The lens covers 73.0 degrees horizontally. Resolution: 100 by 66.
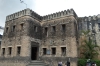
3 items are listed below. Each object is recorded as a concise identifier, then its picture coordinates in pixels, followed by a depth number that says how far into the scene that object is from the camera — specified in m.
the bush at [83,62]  8.46
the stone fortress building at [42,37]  9.50
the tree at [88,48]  9.43
